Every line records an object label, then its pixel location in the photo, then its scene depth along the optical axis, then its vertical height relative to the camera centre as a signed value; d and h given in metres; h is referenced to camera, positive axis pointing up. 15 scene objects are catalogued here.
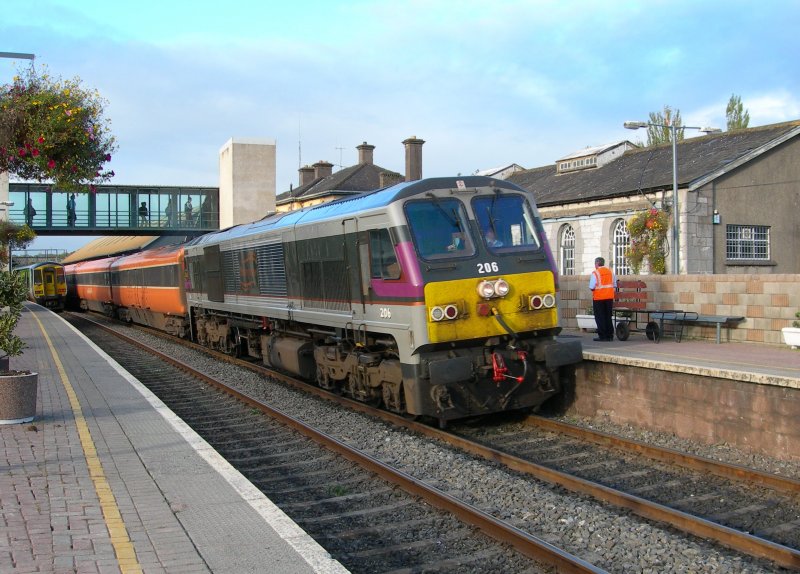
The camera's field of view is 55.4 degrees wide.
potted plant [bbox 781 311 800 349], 11.23 -0.97
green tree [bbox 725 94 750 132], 53.37 +11.07
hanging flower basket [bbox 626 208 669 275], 24.22 +1.06
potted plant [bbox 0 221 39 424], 8.83 -1.10
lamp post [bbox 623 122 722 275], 22.93 +1.92
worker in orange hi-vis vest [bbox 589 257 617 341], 13.16 -0.46
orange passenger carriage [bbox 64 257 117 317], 34.53 -0.23
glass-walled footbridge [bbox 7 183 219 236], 46.69 +4.46
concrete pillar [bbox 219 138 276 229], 33.97 +4.45
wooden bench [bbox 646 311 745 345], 12.45 -0.79
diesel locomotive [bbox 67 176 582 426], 8.81 -0.28
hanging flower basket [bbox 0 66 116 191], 11.94 +2.48
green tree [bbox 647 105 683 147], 54.46 +10.54
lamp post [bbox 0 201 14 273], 26.01 +2.70
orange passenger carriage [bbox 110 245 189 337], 21.20 -0.28
